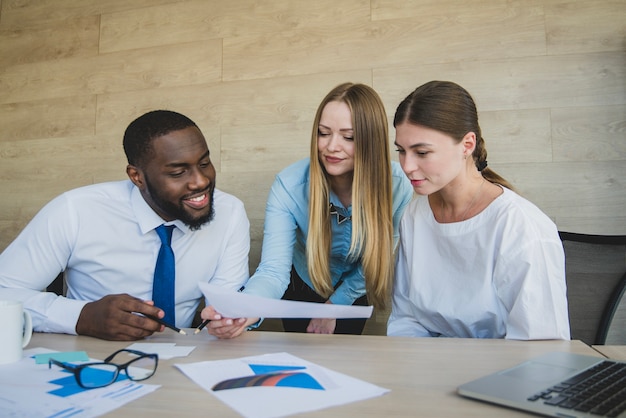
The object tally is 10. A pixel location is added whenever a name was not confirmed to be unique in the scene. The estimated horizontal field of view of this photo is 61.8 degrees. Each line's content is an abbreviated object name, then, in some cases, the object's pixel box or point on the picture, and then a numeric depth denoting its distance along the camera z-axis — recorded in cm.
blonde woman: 167
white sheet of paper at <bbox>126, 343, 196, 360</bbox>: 100
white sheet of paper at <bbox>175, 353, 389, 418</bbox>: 72
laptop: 66
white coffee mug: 94
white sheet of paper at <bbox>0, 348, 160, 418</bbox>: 71
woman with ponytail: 124
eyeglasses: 82
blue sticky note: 96
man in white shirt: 146
